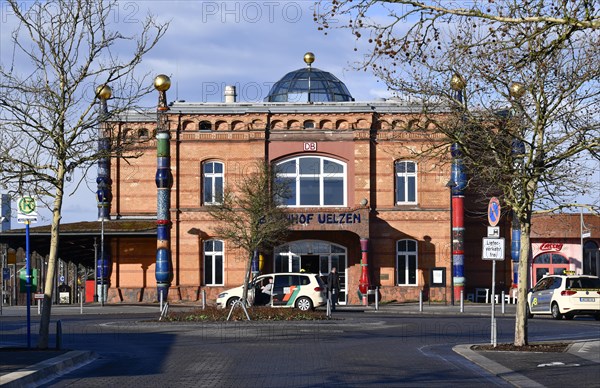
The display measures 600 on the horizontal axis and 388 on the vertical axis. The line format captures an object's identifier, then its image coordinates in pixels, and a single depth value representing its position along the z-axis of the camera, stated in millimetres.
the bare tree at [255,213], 42031
